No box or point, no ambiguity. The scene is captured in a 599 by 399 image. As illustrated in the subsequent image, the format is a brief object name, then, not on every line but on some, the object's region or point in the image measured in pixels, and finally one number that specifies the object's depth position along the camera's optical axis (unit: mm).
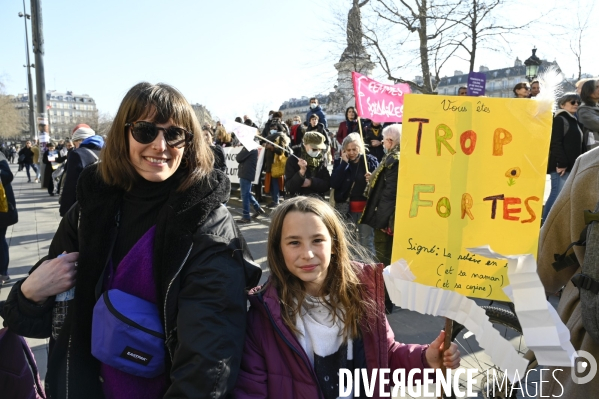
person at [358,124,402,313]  4527
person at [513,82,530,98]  7090
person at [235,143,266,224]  9038
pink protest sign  5969
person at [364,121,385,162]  9383
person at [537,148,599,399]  1568
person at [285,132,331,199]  6207
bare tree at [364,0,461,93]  14656
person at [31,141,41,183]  20466
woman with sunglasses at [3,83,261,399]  1411
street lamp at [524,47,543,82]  12969
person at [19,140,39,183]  20188
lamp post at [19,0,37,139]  20984
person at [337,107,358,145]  10844
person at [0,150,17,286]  5000
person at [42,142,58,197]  14323
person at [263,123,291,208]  9664
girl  1689
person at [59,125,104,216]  4566
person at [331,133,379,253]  5496
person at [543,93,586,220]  6180
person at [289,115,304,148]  12203
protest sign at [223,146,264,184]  11471
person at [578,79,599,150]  3574
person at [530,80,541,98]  7764
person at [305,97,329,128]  11539
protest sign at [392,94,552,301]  1805
